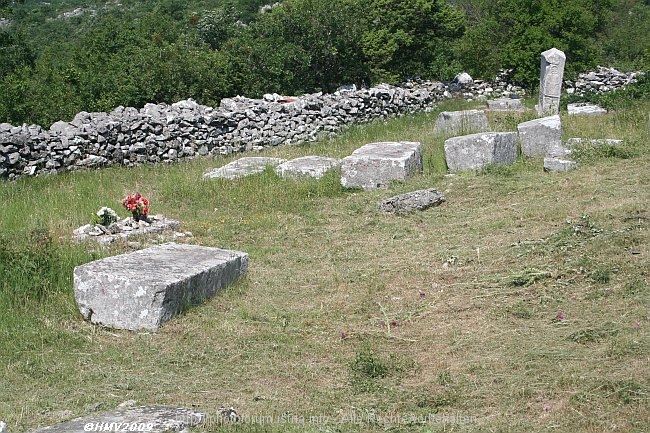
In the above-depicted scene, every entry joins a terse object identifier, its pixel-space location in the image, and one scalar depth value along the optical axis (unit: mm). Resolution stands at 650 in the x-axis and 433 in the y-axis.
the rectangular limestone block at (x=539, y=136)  13039
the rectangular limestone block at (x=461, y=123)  14961
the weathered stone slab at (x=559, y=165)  11844
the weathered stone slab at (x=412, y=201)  10445
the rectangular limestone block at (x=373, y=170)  11867
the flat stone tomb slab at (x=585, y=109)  16816
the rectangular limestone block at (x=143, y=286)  6785
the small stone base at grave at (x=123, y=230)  9422
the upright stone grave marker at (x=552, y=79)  17062
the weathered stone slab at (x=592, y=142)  12734
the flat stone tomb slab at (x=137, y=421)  4629
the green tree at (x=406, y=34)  21875
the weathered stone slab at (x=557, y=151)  12438
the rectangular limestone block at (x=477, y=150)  12492
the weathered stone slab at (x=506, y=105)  18703
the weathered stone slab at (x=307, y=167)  12359
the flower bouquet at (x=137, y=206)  9906
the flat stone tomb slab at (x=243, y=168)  12555
